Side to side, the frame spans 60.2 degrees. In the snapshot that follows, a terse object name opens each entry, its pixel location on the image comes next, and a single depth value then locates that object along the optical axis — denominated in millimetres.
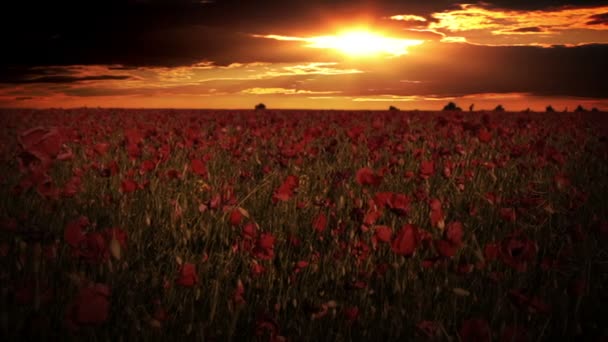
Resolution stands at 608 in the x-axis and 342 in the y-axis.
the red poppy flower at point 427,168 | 3920
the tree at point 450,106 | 44894
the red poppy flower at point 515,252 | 2049
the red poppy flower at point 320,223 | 2658
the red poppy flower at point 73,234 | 1888
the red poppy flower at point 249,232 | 2420
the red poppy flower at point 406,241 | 2023
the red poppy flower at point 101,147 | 4278
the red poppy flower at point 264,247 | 2271
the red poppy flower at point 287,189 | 3006
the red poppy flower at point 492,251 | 2203
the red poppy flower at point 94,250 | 1953
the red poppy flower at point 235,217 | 2627
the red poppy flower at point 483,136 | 5902
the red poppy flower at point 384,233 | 2434
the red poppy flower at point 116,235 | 2052
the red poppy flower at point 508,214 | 3068
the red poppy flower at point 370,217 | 2836
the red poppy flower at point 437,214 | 2668
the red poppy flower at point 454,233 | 2090
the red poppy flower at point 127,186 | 3201
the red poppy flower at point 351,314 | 2016
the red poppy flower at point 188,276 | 1927
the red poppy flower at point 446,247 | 2115
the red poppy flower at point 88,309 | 1307
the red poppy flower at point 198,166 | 3443
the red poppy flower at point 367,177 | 3211
